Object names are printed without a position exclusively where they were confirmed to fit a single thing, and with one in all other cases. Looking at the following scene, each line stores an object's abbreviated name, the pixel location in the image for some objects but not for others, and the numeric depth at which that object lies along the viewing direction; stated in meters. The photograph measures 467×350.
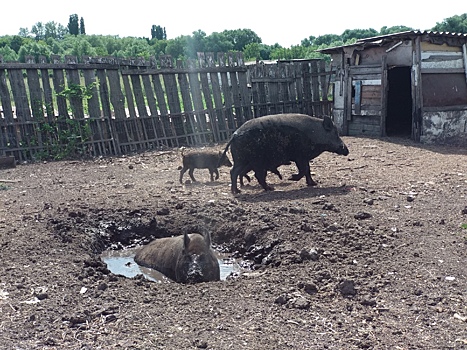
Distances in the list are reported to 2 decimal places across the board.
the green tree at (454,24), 59.91
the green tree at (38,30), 139.65
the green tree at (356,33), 92.78
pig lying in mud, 6.60
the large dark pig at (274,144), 9.88
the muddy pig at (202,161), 10.95
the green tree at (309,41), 104.97
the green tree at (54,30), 140.75
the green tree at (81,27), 137.75
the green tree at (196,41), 73.74
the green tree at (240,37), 93.25
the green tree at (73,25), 129.31
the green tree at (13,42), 80.11
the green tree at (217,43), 80.25
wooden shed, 15.24
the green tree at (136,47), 71.56
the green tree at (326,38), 99.12
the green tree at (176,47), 74.38
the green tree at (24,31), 139.38
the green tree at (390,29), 89.39
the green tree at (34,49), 58.72
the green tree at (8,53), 58.03
